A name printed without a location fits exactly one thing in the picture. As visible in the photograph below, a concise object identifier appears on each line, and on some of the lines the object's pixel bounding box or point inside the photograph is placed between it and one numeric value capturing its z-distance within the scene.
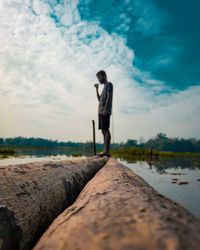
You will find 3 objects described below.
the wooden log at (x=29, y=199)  0.66
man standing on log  5.28
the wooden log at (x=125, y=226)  0.38
